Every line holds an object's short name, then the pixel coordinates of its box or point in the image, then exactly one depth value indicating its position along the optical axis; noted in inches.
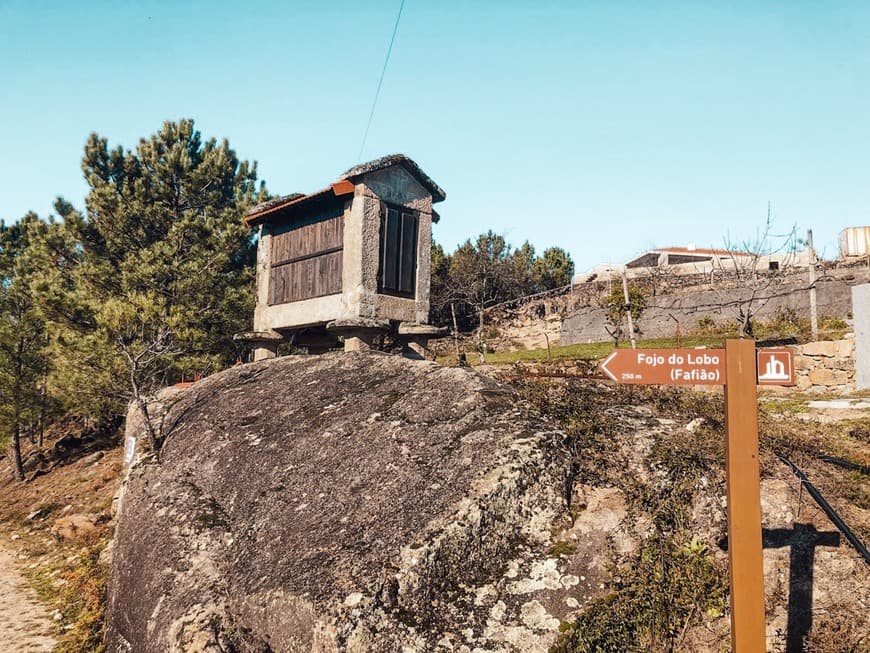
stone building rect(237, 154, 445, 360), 378.0
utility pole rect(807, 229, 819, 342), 564.7
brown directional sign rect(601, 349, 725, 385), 152.6
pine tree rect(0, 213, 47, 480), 675.4
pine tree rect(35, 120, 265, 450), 529.7
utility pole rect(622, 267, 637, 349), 673.4
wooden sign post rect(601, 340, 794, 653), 138.9
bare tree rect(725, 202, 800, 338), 667.9
